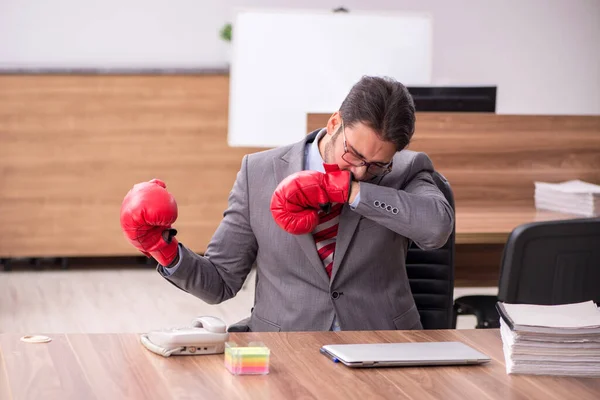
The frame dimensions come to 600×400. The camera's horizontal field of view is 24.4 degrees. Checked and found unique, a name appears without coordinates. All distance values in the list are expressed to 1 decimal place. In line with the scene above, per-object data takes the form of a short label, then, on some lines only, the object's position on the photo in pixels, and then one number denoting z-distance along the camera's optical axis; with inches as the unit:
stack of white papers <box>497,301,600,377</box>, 125.4
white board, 331.5
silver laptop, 125.2
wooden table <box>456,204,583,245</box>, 189.3
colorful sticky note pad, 121.0
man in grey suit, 141.9
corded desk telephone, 125.4
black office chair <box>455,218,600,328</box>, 152.8
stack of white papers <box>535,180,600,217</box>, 215.8
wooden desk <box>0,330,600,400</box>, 116.4
